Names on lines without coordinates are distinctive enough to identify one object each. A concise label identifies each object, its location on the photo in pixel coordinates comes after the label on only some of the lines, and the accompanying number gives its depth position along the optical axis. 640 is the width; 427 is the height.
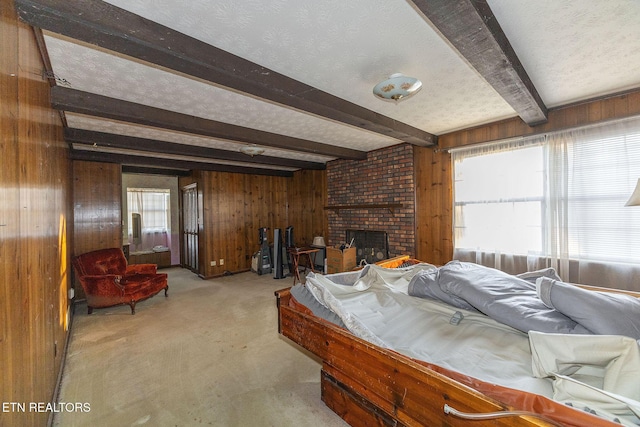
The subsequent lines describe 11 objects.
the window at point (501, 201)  3.07
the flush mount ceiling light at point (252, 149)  3.93
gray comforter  1.24
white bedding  1.18
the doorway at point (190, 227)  5.98
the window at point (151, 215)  6.33
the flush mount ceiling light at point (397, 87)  1.87
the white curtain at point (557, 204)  2.53
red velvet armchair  3.55
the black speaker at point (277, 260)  5.38
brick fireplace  4.23
